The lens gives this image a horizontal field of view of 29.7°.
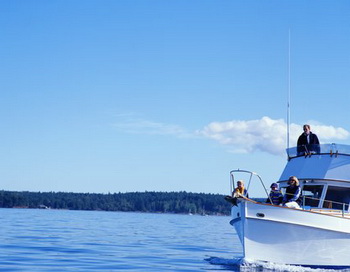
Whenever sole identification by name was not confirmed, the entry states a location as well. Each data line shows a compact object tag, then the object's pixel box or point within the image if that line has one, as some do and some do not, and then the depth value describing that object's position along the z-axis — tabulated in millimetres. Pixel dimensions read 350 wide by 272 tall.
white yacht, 21422
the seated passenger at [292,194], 22000
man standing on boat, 25125
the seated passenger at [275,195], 22750
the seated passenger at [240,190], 22236
